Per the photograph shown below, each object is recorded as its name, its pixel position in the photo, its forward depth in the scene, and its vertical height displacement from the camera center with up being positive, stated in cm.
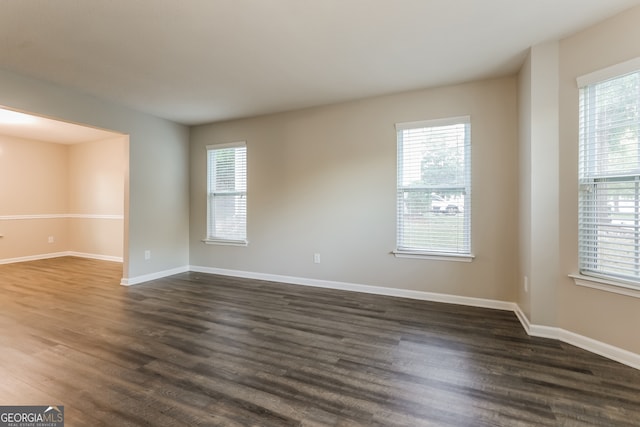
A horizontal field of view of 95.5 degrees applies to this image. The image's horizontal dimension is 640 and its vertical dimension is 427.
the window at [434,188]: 339 +29
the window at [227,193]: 479 +31
